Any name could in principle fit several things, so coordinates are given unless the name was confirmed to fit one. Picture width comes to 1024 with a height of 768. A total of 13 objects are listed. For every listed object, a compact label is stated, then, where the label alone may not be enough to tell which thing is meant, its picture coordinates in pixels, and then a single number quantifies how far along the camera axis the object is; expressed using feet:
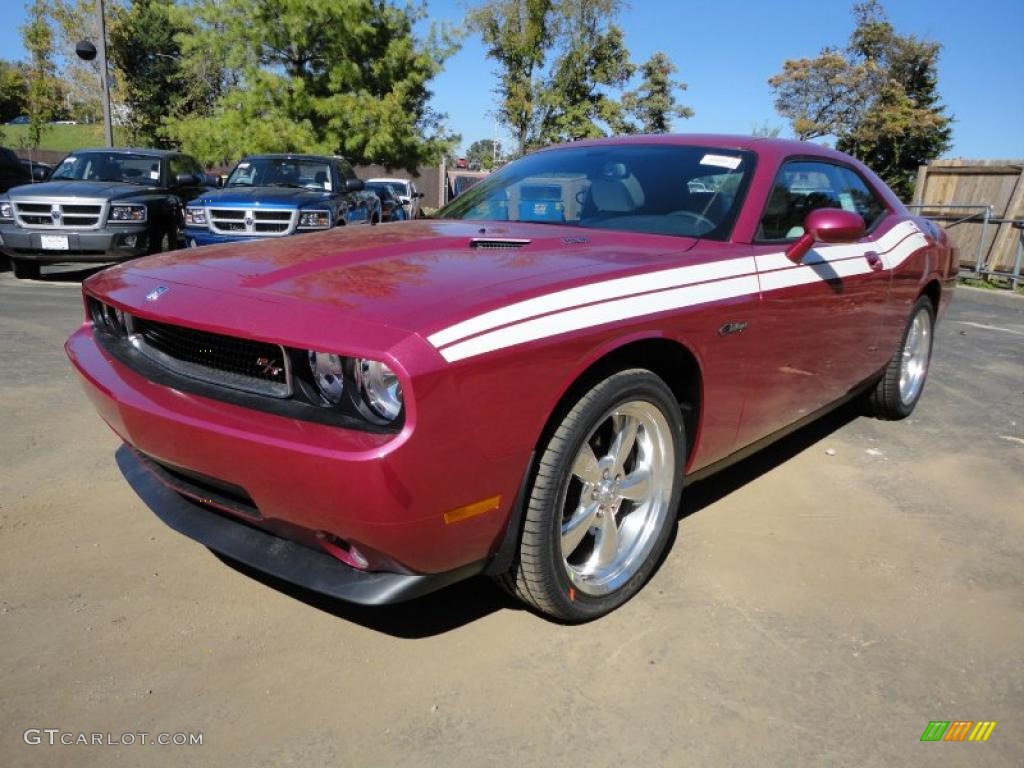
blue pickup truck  29.53
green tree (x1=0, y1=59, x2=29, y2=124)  139.85
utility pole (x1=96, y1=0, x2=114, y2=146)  50.51
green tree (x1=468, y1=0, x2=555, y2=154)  73.00
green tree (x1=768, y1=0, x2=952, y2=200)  108.99
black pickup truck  28.35
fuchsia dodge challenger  6.27
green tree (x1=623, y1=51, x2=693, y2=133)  111.24
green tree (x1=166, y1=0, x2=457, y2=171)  63.16
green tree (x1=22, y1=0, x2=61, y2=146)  93.53
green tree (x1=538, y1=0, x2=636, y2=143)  74.90
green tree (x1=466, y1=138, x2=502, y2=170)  169.37
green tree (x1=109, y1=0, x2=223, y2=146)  114.11
